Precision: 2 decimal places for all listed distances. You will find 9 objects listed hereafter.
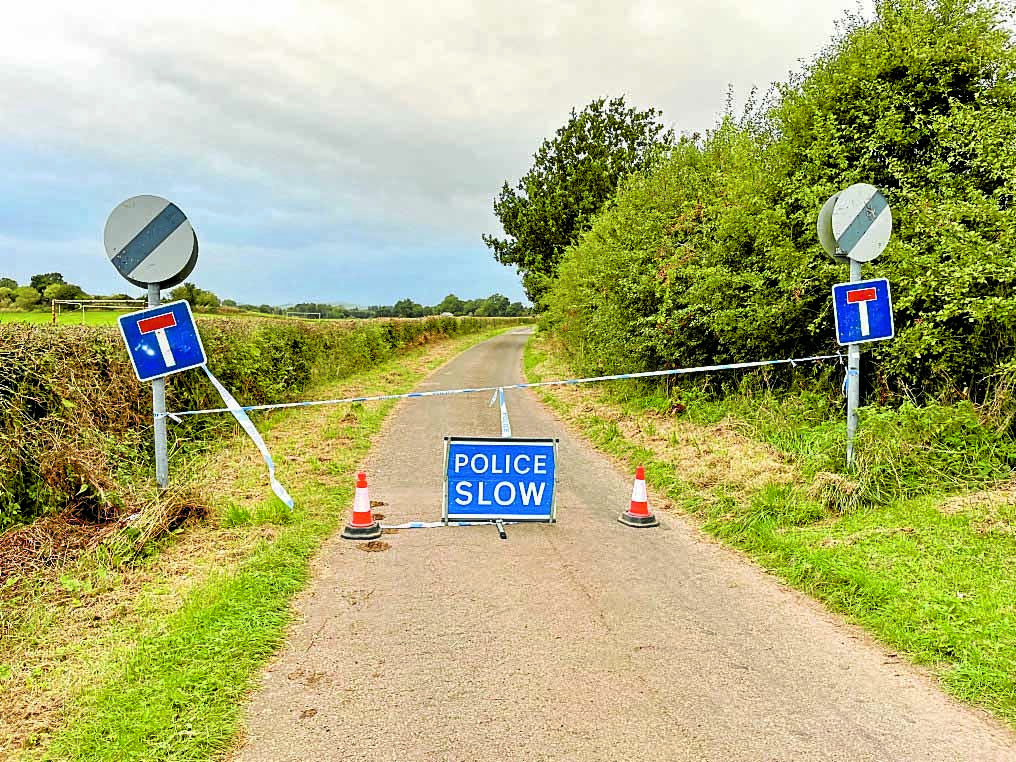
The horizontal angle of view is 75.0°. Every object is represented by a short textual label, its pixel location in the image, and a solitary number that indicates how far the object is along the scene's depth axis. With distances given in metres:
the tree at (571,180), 33.06
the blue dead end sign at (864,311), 5.94
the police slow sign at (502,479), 6.01
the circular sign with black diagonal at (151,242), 5.24
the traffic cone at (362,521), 5.62
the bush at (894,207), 6.33
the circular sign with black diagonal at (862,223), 5.91
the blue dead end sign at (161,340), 5.37
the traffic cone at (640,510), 6.10
